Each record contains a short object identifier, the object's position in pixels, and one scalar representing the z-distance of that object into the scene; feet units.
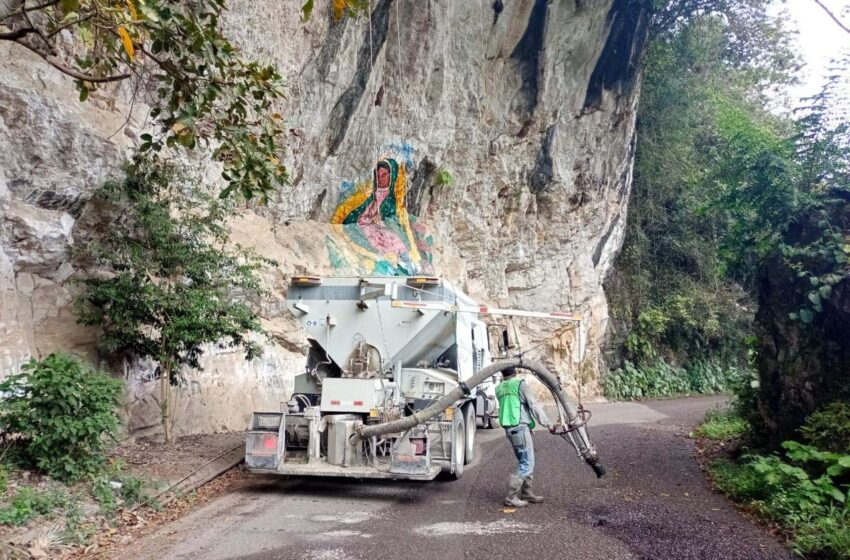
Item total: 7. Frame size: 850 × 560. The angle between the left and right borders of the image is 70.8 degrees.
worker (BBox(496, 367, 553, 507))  21.35
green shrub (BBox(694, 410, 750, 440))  33.72
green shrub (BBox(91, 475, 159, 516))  19.35
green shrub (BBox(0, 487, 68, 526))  16.31
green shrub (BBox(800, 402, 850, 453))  19.52
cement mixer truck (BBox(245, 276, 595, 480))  23.17
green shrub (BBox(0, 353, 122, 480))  19.63
